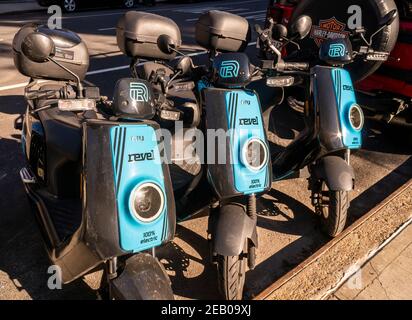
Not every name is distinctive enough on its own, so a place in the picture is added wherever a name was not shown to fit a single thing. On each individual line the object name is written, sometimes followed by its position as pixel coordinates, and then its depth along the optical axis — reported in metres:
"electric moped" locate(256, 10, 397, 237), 2.95
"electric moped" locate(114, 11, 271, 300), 2.34
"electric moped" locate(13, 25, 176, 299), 1.92
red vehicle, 4.18
